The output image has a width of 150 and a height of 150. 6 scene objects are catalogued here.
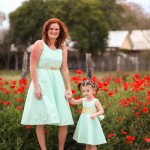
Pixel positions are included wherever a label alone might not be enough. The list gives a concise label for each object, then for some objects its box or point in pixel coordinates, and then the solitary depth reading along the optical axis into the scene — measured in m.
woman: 5.66
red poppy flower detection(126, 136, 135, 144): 6.36
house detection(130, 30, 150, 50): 53.40
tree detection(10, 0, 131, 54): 42.28
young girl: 5.84
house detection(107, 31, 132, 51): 51.94
